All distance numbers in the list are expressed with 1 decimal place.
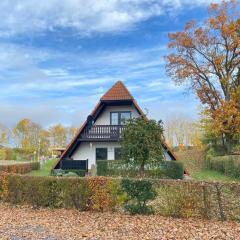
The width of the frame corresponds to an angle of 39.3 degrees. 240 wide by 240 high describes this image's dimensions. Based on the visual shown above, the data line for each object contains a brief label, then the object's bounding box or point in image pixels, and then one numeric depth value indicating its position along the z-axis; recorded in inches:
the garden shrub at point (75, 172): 944.6
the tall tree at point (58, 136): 3297.7
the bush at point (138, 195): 415.5
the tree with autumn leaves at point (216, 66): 1331.2
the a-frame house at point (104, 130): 1100.5
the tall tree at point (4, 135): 2938.0
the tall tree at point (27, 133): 2903.5
